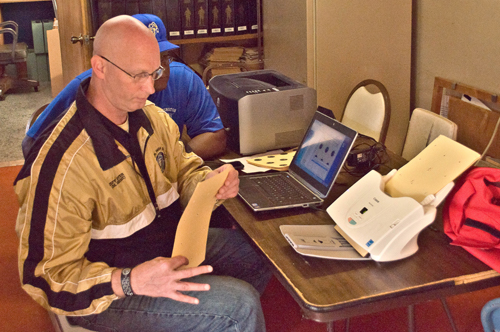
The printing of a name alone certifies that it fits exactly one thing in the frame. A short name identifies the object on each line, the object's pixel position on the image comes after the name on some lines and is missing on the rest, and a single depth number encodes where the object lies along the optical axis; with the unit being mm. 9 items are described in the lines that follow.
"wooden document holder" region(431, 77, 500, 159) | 2801
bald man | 1319
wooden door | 3240
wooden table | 1172
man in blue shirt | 2242
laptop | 1635
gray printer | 2156
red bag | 1301
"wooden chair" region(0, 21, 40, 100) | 6066
